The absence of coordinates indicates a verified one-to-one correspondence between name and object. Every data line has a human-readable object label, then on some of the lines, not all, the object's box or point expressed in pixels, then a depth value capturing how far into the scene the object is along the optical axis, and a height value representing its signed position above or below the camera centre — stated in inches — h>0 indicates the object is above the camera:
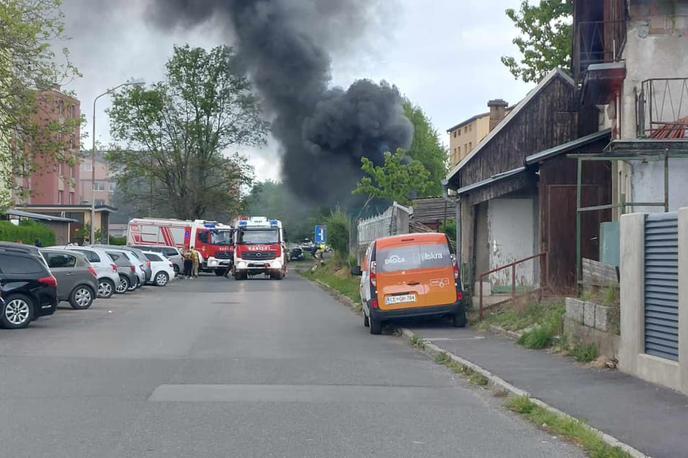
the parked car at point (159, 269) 1633.9 -52.8
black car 743.7 -37.4
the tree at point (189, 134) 2664.9 +272.7
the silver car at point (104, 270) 1206.3 -40.4
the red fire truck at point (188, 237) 2213.3 -1.7
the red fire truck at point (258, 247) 1930.4 -19.3
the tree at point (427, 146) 3186.5 +296.1
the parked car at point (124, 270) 1360.7 -46.3
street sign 2251.1 +9.6
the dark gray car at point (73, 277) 981.2 -39.9
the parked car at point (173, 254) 1972.2 -34.7
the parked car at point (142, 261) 1427.4 -37.4
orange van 725.3 -31.7
